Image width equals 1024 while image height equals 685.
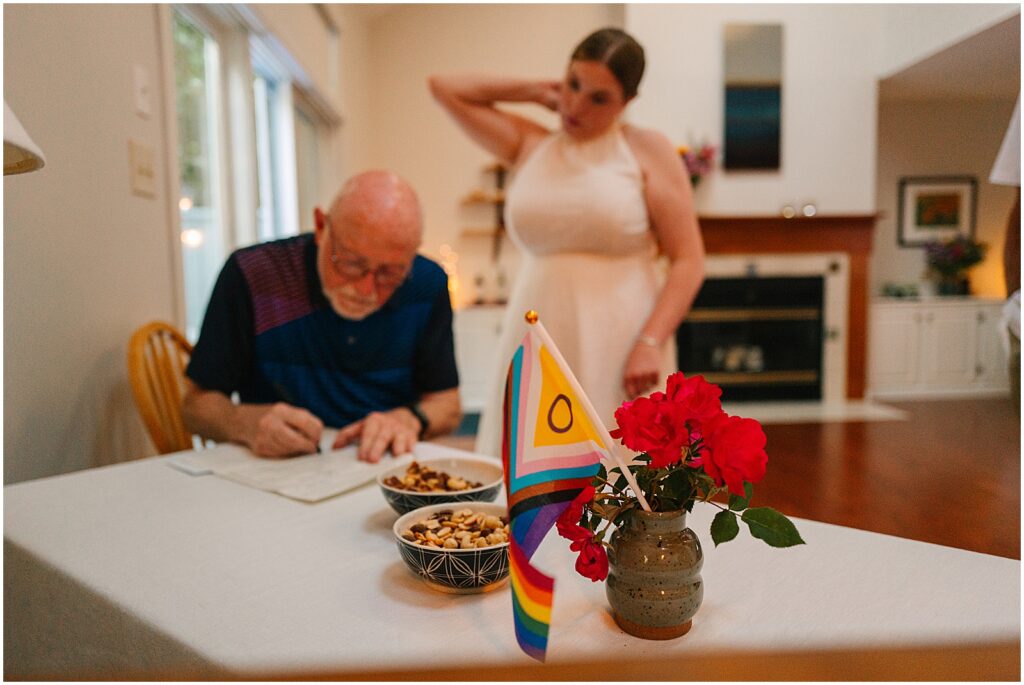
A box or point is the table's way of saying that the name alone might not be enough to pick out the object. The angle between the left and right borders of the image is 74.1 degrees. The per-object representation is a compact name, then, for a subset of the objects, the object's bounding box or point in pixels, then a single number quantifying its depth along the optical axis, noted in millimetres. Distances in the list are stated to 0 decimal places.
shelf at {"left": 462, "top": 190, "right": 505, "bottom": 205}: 5277
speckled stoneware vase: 535
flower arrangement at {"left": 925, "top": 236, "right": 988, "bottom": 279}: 5500
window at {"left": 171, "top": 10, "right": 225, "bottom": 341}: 2301
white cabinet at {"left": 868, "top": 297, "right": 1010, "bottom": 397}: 5328
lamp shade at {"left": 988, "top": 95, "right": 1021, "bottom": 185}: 1259
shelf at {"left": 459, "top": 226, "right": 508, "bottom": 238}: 5387
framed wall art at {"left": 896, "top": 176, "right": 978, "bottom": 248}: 5758
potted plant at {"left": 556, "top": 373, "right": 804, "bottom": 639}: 504
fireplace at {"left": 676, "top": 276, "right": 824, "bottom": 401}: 5117
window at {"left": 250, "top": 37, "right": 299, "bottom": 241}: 3219
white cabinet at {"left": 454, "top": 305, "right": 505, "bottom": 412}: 5027
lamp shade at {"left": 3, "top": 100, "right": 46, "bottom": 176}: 574
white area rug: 4656
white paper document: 946
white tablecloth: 539
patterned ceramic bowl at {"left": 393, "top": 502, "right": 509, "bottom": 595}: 594
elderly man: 1263
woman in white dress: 1425
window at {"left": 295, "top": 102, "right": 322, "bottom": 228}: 3904
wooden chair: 1389
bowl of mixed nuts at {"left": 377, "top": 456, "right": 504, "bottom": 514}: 789
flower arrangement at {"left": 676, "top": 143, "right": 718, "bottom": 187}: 4938
